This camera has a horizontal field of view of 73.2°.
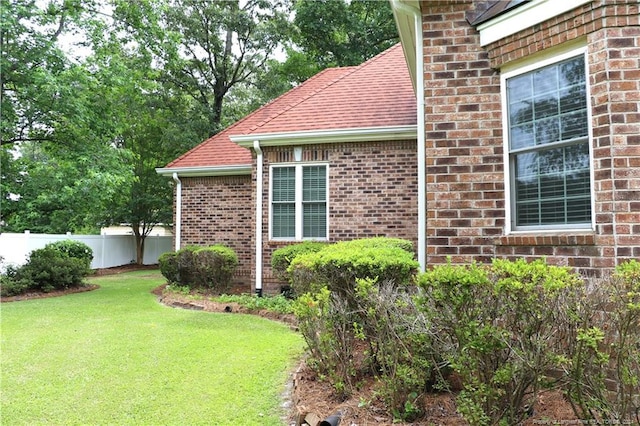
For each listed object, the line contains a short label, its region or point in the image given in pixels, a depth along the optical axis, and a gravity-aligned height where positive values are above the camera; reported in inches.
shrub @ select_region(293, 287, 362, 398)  151.2 -39.9
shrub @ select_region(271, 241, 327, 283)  341.4 -21.6
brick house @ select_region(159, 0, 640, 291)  138.2 +36.1
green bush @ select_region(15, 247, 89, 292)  464.8 -49.1
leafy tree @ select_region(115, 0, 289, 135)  893.2 +400.3
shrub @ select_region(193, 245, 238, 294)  395.5 -36.8
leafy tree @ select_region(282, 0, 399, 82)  889.5 +410.6
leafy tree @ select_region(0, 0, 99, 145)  427.5 +170.7
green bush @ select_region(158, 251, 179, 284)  427.6 -38.8
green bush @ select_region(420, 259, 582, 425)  99.1 -23.7
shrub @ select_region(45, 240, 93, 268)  637.9 -32.4
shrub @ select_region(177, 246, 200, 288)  410.3 -36.9
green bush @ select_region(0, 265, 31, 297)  436.5 -58.1
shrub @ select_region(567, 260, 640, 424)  94.0 -27.7
